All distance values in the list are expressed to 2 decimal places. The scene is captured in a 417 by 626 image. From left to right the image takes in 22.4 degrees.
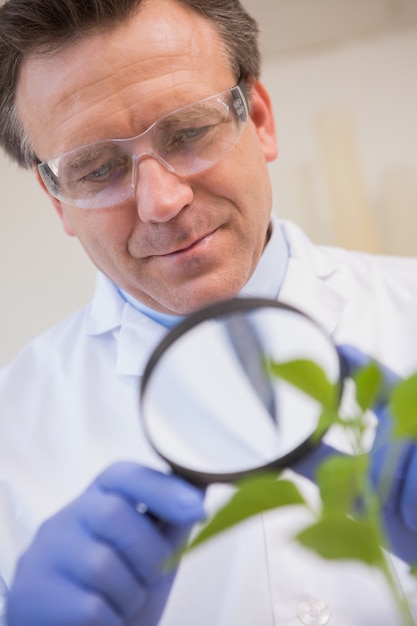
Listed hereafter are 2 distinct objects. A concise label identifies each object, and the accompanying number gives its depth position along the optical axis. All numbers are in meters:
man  0.66
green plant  0.32
